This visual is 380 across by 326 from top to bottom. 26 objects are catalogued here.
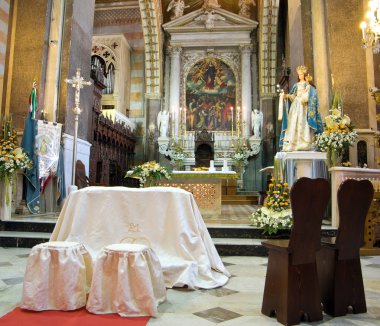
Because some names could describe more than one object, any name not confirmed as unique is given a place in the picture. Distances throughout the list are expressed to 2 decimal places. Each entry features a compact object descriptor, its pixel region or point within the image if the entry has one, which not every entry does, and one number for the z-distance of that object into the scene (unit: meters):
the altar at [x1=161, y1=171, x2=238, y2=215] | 7.00
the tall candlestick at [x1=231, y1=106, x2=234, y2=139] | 15.40
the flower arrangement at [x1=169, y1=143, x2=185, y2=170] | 14.82
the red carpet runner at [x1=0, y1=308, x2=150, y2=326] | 2.37
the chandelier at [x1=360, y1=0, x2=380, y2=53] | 4.74
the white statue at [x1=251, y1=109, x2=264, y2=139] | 15.09
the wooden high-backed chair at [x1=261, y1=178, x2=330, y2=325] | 2.40
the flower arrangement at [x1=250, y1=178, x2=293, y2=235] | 5.15
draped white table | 3.46
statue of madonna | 6.62
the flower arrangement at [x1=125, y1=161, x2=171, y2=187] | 6.23
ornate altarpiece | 15.74
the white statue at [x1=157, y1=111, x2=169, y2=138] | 15.42
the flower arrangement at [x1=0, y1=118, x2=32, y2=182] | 5.85
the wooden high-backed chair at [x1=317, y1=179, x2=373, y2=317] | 2.64
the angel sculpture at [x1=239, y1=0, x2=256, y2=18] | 16.20
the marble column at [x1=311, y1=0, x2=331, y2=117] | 7.48
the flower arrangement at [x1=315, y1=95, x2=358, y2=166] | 5.89
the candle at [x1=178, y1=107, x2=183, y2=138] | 15.76
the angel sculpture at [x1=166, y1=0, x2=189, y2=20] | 16.44
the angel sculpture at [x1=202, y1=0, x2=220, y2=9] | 15.96
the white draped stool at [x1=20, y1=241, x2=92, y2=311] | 2.62
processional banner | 7.04
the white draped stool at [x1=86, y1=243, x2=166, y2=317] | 2.57
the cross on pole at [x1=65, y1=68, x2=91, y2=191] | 6.52
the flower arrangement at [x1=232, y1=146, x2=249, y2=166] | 14.73
